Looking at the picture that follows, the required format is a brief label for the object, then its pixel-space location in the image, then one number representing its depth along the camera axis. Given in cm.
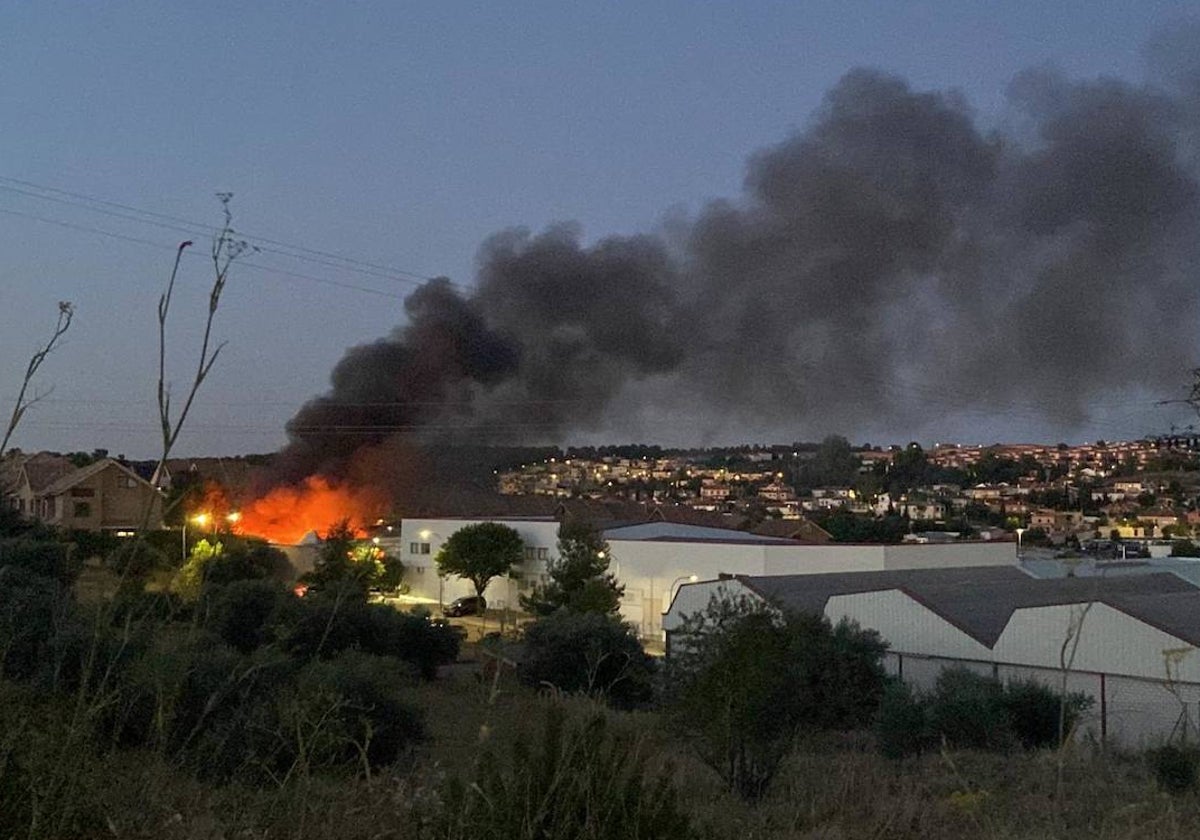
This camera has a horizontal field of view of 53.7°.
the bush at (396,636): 2756
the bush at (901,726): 1769
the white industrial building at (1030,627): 2188
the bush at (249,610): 2567
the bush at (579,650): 2531
